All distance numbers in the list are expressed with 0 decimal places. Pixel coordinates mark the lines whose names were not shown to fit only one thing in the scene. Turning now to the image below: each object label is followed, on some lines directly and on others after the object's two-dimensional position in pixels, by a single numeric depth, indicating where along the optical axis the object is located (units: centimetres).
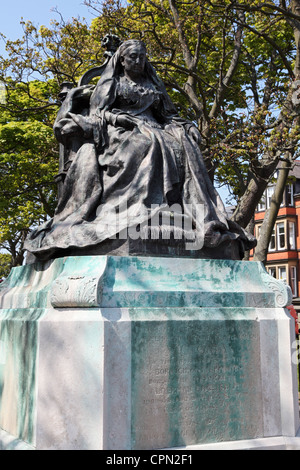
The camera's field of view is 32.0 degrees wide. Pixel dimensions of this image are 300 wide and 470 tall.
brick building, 4072
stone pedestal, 385
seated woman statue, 456
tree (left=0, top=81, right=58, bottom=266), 1645
